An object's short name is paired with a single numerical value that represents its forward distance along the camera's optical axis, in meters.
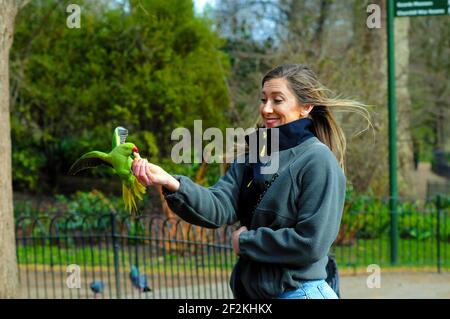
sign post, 10.22
